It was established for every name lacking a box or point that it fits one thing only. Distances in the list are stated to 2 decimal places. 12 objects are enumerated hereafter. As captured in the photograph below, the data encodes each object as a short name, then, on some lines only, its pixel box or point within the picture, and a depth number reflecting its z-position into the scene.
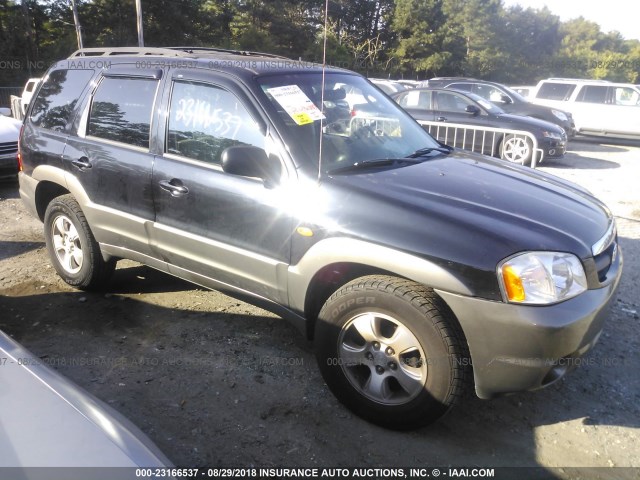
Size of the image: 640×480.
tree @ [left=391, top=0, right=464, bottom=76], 44.34
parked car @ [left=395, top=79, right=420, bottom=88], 19.39
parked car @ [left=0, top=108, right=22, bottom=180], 7.96
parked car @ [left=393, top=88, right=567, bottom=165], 10.50
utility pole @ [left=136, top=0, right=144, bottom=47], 22.67
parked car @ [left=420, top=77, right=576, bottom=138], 13.09
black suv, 2.50
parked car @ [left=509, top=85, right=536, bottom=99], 19.59
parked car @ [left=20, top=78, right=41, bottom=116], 12.88
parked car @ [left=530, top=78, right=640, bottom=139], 14.69
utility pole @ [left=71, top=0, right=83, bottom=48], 22.44
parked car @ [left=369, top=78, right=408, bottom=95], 15.00
